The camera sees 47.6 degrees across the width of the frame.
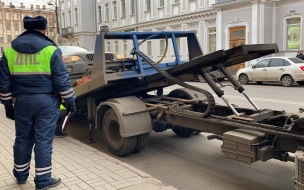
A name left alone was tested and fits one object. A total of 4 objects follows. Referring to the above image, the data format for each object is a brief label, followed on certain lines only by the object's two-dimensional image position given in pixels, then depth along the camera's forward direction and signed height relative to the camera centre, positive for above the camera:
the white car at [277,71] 16.05 -0.62
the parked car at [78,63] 7.71 -0.03
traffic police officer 3.78 -0.30
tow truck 3.89 -0.74
